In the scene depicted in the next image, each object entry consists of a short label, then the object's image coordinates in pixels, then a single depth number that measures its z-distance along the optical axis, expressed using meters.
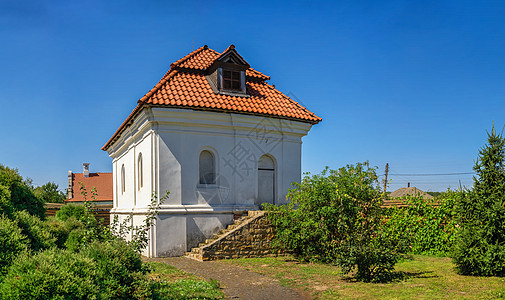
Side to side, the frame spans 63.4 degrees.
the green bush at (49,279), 5.13
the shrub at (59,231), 12.03
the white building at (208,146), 15.02
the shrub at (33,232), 7.68
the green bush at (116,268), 6.32
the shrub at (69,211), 24.73
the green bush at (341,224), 9.75
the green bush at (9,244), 6.15
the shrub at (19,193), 9.61
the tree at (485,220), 9.85
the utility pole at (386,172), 47.78
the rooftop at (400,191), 41.50
